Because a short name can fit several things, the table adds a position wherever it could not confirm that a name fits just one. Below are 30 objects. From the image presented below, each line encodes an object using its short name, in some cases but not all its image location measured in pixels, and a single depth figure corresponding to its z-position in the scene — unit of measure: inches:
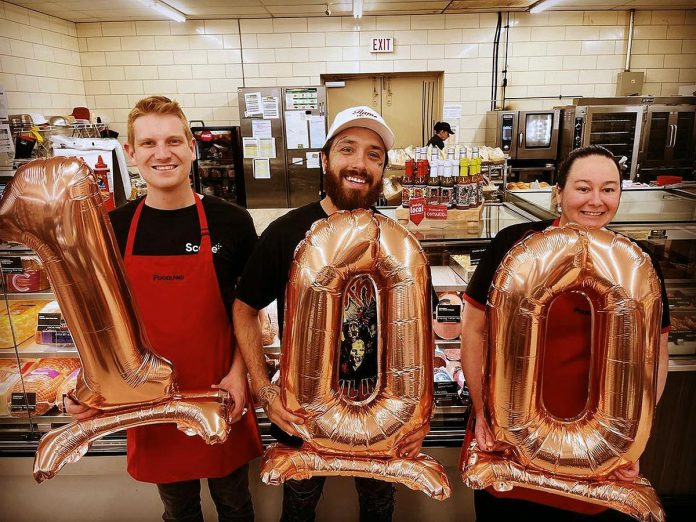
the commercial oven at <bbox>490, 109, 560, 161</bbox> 240.4
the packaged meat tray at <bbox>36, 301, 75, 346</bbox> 74.4
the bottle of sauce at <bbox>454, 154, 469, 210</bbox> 81.0
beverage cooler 248.7
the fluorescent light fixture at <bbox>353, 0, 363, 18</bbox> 218.8
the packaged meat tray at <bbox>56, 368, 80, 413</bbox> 74.4
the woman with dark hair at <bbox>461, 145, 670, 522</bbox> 47.4
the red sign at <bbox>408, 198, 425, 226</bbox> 76.4
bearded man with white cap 51.9
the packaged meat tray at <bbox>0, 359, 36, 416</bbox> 76.0
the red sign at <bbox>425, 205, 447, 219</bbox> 76.2
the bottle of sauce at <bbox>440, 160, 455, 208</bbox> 81.4
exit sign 259.9
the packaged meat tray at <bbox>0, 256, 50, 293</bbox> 73.5
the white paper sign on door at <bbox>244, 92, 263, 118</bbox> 238.8
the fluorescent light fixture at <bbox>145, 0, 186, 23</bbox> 216.1
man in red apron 52.5
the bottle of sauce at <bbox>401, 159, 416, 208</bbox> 81.0
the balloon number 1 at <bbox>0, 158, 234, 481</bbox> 37.2
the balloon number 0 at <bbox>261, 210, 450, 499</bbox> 38.5
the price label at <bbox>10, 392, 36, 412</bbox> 72.7
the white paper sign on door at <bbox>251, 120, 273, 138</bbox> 243.3
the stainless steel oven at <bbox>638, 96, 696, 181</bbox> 229.8
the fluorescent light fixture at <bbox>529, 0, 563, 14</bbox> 224.7
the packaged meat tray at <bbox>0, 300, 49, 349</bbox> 76.3
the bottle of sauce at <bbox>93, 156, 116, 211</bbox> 93.1
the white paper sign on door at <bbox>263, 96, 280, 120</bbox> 239.0
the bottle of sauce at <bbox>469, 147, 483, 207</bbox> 82.1
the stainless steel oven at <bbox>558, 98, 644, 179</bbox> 228.1
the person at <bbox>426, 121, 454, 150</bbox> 222.8
